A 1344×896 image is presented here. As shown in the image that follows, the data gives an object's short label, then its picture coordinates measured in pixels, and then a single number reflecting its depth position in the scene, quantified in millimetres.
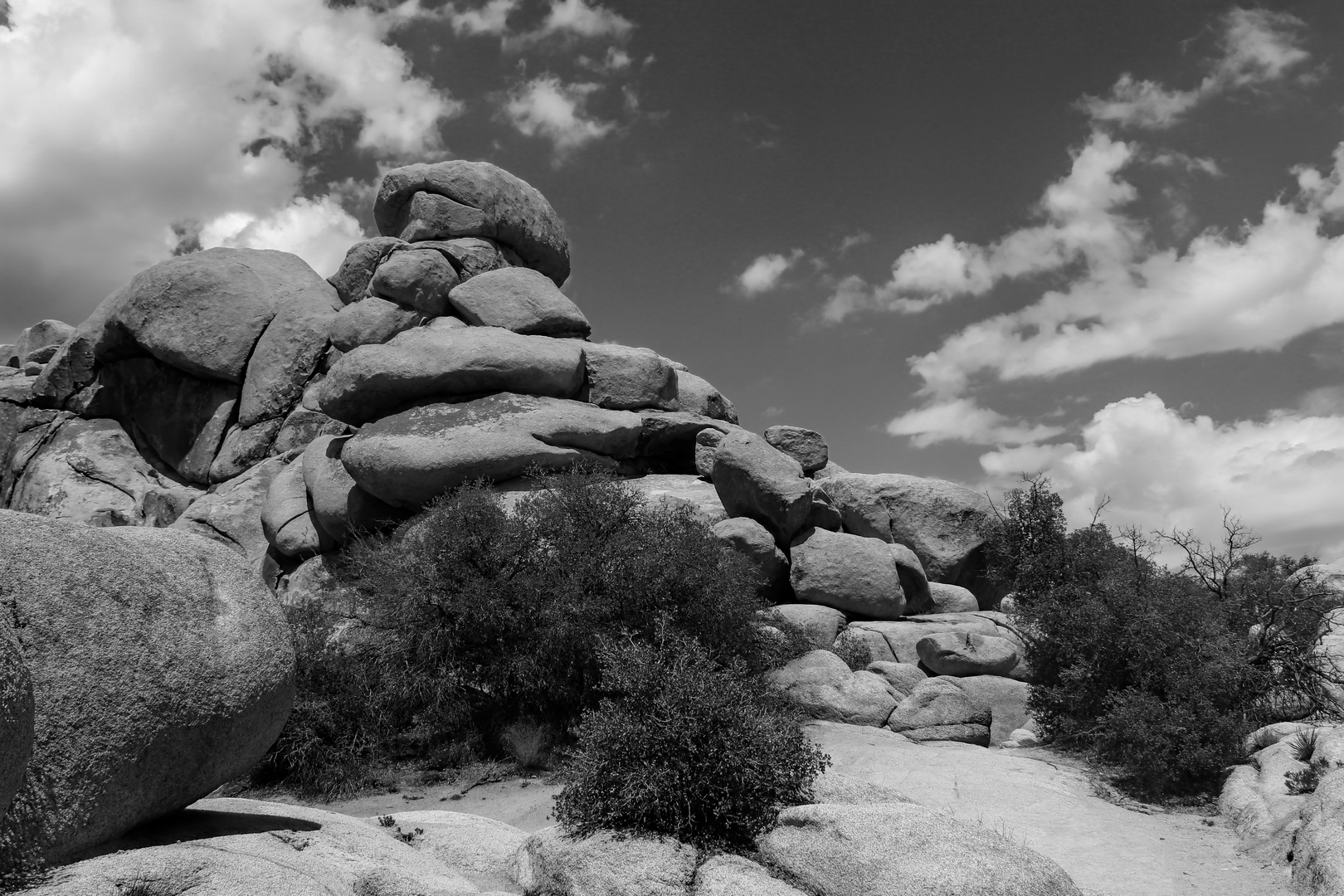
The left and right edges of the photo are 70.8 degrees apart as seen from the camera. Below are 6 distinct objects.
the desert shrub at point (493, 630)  15531
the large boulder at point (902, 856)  6793
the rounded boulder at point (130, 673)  5809
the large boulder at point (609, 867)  7234
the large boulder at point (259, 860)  5469
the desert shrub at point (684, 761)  7934
